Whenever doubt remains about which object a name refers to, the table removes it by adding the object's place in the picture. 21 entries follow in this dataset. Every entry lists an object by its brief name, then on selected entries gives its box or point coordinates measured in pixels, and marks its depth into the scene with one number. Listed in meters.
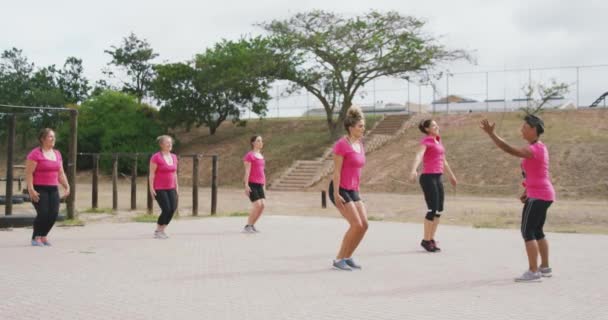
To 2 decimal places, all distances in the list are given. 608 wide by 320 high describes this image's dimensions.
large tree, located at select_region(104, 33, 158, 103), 64.00
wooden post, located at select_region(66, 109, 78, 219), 13.41
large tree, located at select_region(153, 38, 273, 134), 44.69
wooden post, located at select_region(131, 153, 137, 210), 18.28
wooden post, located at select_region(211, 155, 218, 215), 16.20
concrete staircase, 33.22
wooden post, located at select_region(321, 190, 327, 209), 19.83
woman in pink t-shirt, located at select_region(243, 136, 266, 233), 11.66
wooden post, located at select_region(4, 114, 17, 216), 12.96
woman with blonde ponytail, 7.47
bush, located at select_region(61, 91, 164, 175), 43.06
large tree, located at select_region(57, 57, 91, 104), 68.88
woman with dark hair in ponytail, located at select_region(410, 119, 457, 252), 9.35
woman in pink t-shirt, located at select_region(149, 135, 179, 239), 10.77
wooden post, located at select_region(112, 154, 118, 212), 18.10
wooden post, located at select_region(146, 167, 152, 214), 16.75
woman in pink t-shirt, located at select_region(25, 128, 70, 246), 9.41
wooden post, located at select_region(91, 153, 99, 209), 18.12
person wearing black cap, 6.92
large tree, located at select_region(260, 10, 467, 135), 38.47
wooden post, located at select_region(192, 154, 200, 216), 16.33
